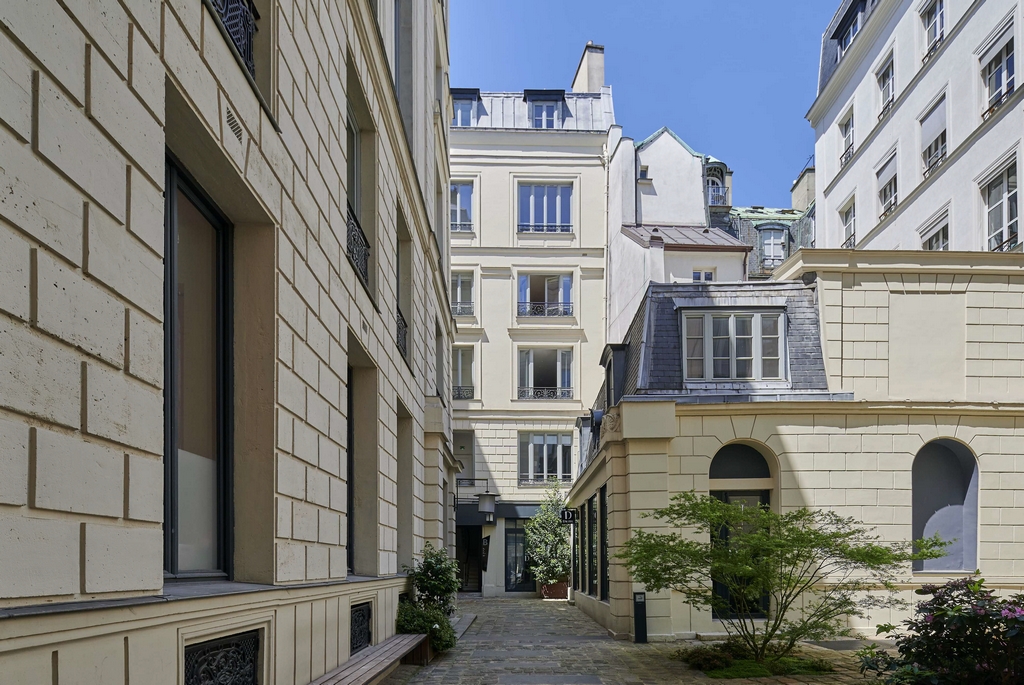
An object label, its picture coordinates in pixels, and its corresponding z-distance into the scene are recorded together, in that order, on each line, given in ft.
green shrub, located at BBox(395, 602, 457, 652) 47.70
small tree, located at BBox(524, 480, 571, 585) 114.73
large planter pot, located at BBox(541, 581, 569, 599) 114.83
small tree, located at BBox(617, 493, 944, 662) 43.39
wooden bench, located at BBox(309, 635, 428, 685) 28.58
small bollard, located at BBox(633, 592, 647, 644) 55.42
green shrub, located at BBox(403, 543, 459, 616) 53.16
